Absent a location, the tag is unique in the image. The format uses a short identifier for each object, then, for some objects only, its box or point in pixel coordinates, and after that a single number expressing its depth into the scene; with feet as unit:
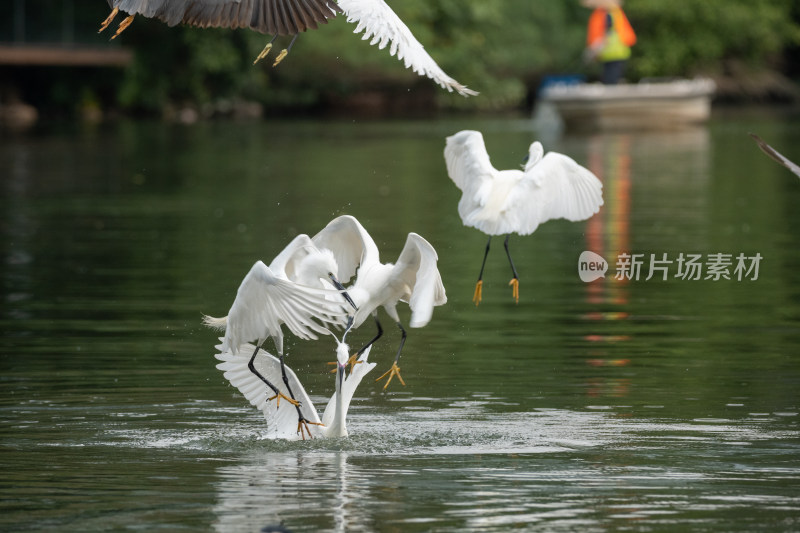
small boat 237.46
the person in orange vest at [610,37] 256.02
